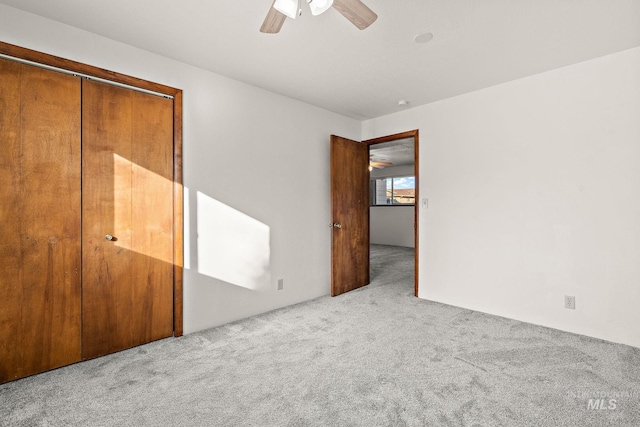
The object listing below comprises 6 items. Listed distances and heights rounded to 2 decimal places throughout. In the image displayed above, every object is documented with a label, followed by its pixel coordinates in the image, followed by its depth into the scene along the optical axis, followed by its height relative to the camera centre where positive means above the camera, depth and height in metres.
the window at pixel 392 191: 9.29 +0.67
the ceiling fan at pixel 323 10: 1.58 +1.11
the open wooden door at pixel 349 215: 4.05 -0.05
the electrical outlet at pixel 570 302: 2.84 -0.85
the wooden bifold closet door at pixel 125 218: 2.36 -0.06
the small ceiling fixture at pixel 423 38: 2.33 +1.37
